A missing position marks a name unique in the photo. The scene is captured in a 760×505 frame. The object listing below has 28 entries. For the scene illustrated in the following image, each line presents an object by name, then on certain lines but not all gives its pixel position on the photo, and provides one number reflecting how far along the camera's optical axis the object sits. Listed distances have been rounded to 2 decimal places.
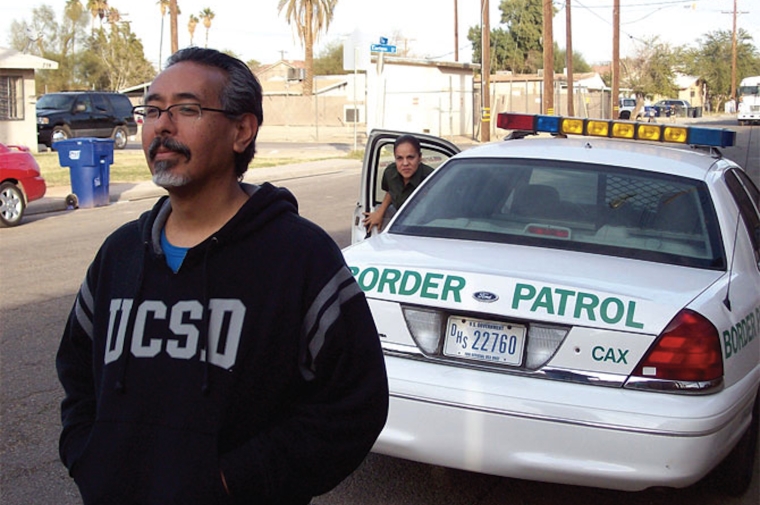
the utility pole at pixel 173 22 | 29.03
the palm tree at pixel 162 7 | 62.88
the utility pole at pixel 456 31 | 56.85
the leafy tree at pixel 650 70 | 82.00
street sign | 23.81
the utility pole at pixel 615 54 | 44.00
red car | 13.41
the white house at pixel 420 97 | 43.09
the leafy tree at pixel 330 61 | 93.44
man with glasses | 1.89
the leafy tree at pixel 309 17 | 51.47
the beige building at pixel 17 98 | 27.00
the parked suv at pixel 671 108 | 66.50
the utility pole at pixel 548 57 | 35.47
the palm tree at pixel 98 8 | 70.12
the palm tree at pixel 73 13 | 70.50
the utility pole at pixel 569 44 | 43.59
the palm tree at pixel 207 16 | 76.94
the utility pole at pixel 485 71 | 35.59
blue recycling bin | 15.87
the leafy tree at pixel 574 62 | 97.44
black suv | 29.09
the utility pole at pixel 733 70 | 81.69
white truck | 57.36
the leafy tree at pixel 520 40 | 93.94
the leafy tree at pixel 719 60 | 94.62
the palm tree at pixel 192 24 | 77.44
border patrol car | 3.61
